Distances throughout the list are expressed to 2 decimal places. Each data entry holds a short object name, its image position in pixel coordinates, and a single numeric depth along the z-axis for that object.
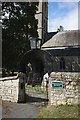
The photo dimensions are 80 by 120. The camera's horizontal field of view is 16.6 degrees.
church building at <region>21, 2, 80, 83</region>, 42.40
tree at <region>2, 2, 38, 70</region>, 27.28
